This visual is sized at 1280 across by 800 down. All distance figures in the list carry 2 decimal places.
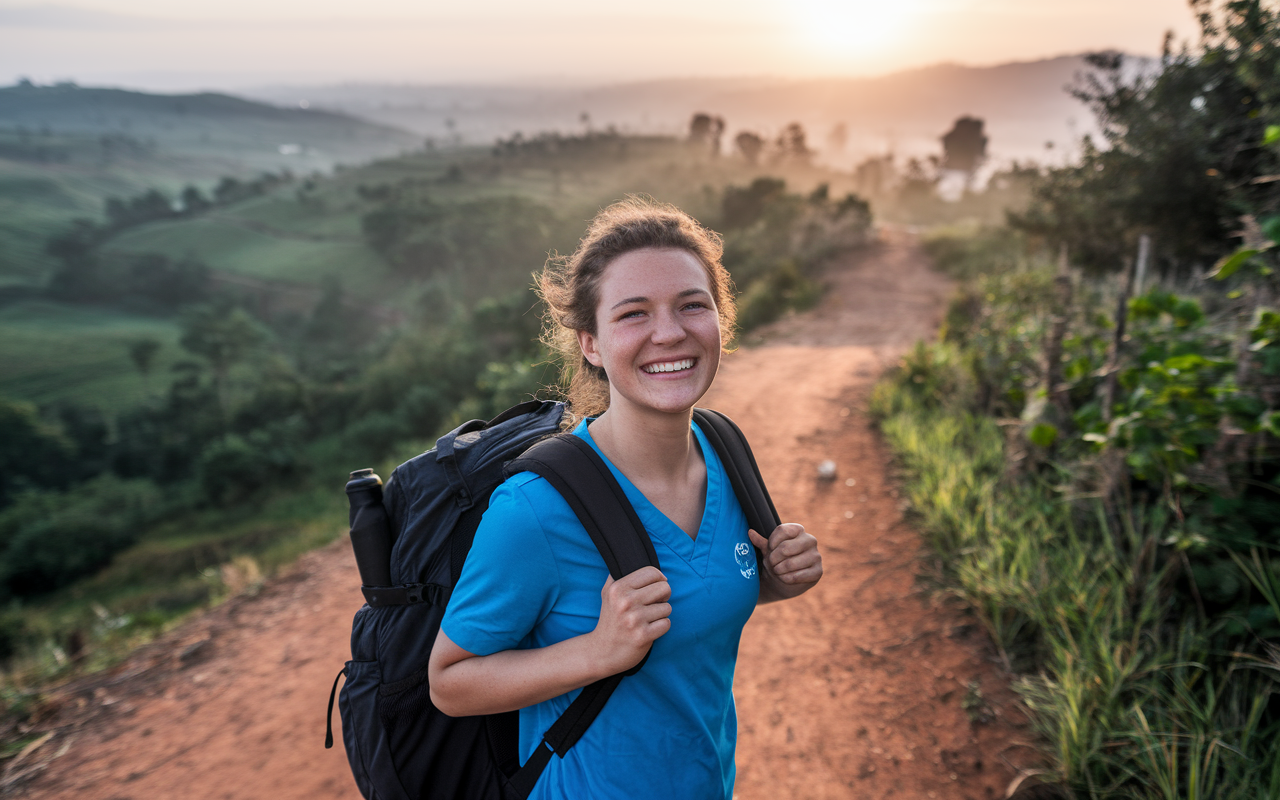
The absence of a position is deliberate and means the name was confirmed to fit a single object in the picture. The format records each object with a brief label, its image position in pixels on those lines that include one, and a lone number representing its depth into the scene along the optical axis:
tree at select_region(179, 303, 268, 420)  48.31
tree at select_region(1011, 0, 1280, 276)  6.67
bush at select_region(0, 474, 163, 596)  22.59
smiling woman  1.17
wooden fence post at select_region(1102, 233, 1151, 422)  3.23
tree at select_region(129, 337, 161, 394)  54.09
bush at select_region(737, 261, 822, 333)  15.36
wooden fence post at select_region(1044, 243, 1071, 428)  4.12
